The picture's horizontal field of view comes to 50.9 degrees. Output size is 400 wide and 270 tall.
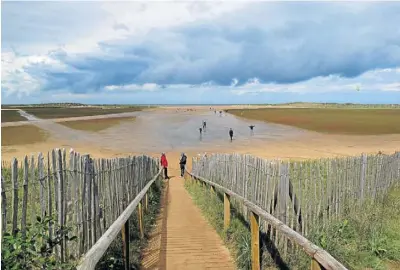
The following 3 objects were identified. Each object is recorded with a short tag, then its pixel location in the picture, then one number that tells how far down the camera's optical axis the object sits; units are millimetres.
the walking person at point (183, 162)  23812
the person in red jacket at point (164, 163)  21844
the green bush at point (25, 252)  3023
